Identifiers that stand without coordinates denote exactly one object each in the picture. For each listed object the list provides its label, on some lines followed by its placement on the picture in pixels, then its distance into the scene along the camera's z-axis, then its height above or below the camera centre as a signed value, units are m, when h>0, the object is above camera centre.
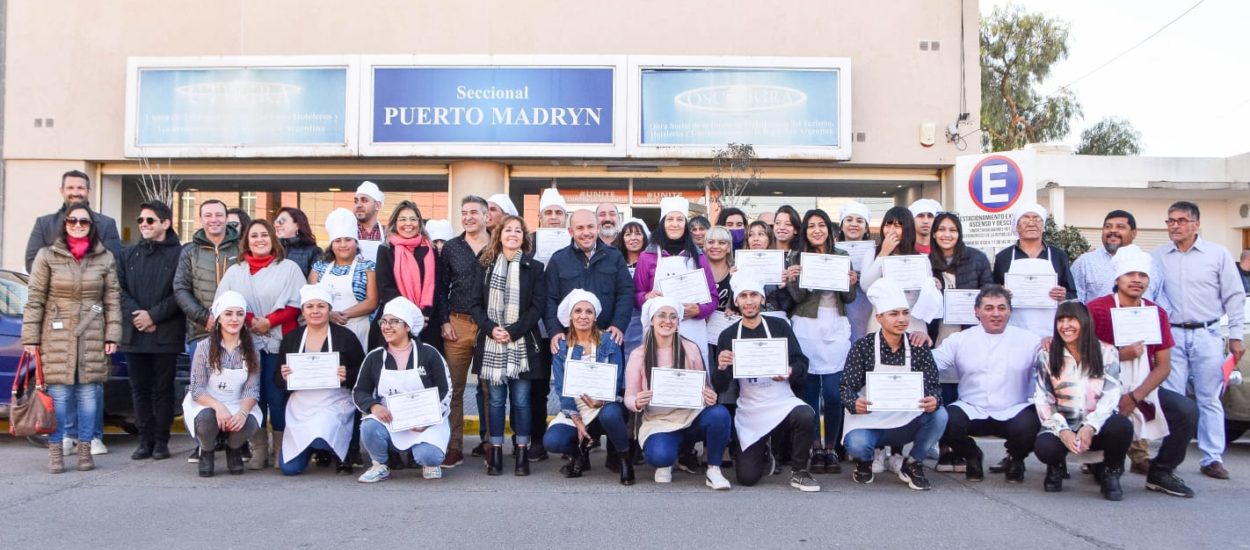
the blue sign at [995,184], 10.56 +1.32
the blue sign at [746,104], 16.41 +3.32
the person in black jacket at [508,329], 7.28 -0.20
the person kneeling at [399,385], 6.94 -0.60
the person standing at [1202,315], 7.34 -0.07
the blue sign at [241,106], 16.48 +3.28
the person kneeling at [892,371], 6.72 -0.60
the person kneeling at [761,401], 6.75 -0.69
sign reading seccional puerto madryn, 16.41 +3.34
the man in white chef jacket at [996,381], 6.82 -0.54
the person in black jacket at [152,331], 7.77 -0.24
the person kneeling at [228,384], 7.13 -0.61
